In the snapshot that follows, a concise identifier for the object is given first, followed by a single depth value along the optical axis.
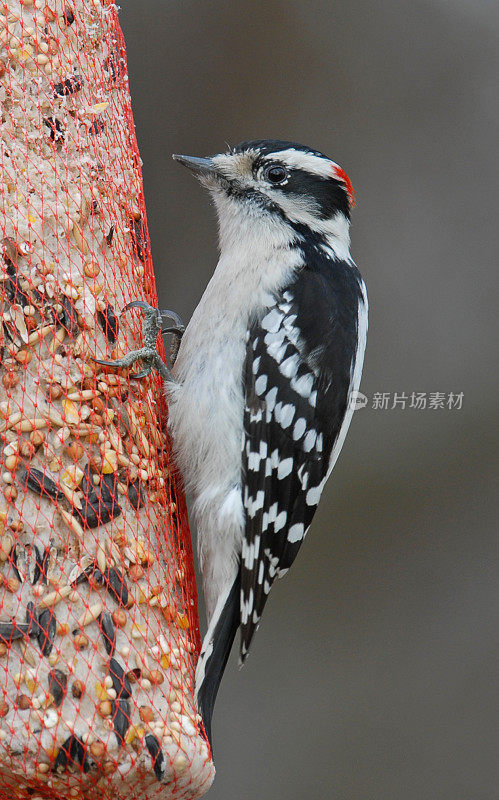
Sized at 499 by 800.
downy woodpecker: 5.29
